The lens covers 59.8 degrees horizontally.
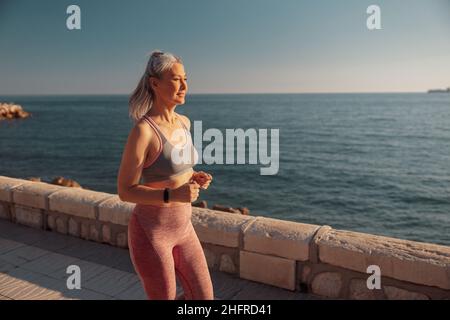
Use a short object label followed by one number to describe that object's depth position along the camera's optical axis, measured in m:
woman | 2.05
